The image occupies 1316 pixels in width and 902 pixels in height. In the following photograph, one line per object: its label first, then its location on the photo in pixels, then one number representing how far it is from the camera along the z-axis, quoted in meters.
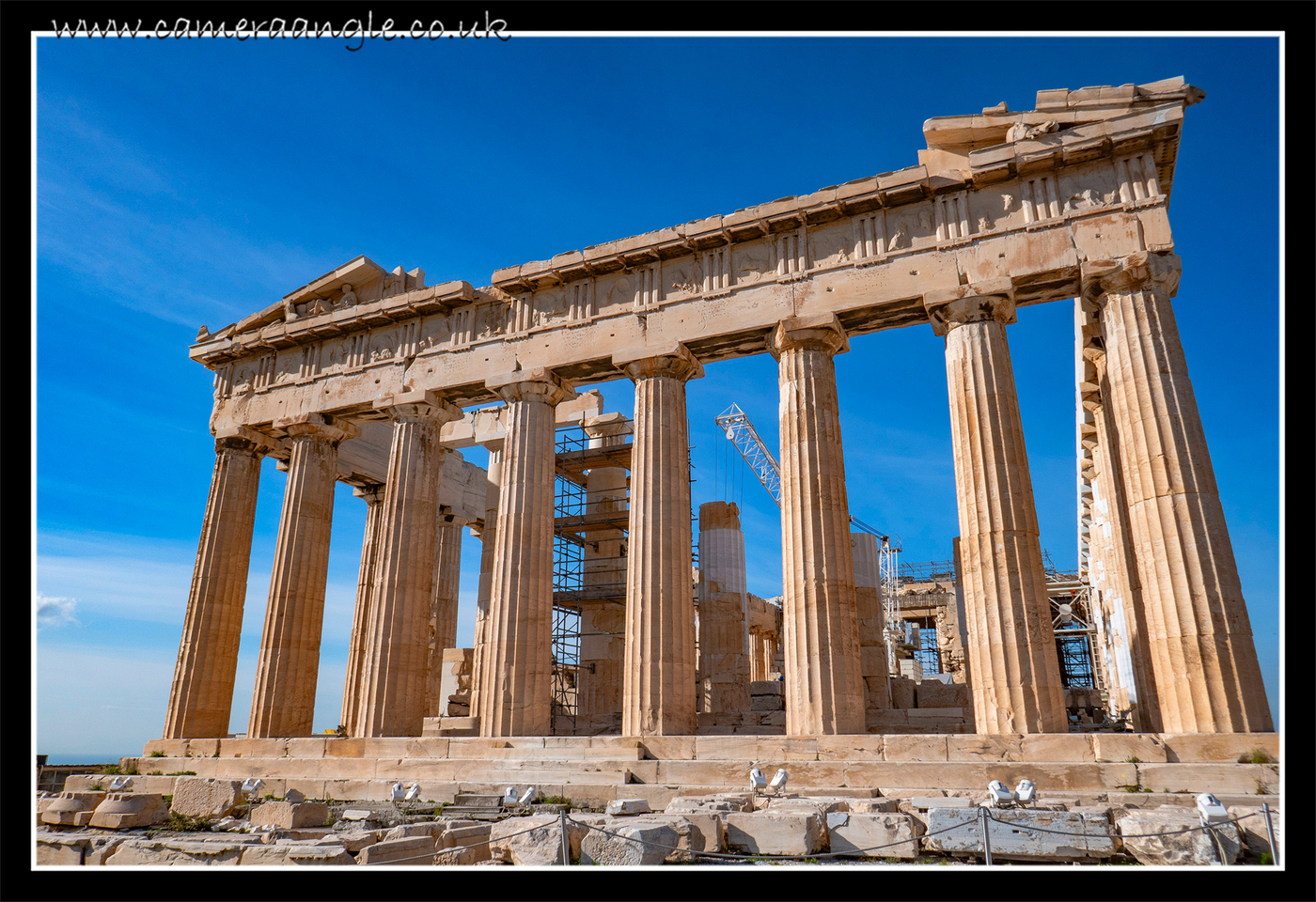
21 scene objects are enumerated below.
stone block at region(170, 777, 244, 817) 14.45
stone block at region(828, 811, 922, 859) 9.44
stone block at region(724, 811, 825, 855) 9.41
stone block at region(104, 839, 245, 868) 9.66
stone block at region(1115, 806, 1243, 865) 8.23
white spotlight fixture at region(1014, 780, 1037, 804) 10.08
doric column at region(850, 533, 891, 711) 22.88
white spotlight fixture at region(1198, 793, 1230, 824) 8.43
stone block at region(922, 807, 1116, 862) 8.83
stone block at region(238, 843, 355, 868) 8.80
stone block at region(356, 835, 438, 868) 8.89
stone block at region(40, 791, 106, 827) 13.92
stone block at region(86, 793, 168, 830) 13.38
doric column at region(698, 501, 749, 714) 25.59
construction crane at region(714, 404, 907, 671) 50.72
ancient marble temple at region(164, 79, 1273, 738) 15.73
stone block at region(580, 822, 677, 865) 8.86
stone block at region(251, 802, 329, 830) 12.34
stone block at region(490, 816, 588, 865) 9.34
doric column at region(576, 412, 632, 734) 28.67
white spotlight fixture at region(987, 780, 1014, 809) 9.86
